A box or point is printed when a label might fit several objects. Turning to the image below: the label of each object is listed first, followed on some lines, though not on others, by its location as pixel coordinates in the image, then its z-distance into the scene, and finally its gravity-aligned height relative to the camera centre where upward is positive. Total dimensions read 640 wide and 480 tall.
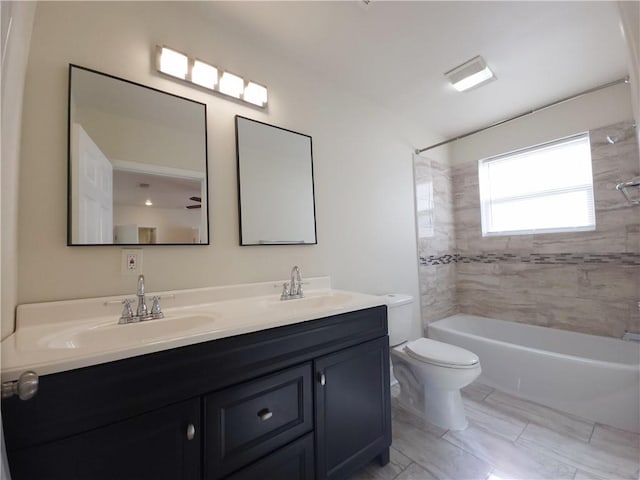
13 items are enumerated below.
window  2.24 +0.49
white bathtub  1.57 -0.89
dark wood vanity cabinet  0.64 -0.50
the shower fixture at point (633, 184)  1.08 +0.28
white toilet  1.58 -0.80
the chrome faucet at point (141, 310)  1.05 -0.24
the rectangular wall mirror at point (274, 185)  1.50 +0.39
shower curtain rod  1.67 +1.01
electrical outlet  1.16 -0.04
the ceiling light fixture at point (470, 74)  1.78 +1.21
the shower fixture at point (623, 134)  1.99 +0.81
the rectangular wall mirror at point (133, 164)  1.09 +0.41
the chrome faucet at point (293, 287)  1.50 -0.23
